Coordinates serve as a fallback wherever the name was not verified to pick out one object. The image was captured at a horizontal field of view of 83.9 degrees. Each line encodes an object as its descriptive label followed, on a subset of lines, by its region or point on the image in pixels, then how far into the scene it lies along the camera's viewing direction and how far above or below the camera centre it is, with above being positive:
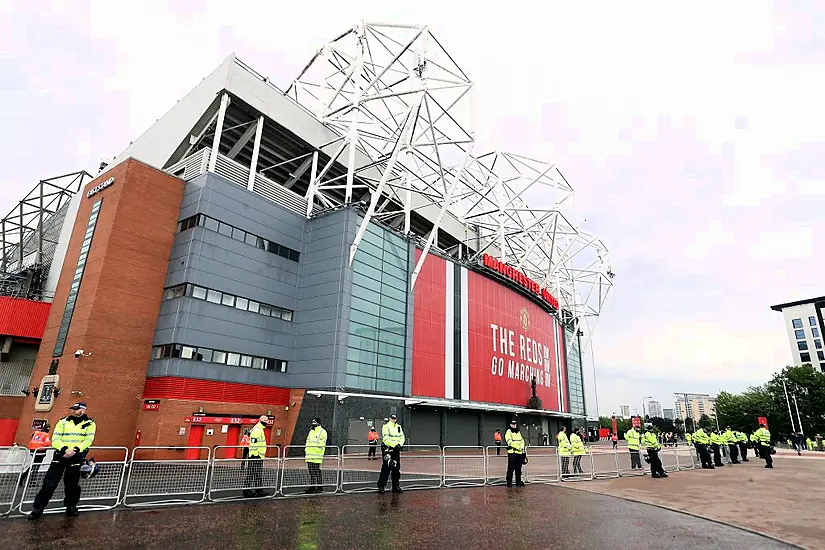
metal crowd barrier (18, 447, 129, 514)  9.54 -1.62
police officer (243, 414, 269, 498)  11.28 -1.03
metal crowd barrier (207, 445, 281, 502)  11.20 -1.39
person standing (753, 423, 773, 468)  22.88 -0.51
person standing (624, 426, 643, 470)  19.22 -0.67
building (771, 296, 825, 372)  105.25 +23.10
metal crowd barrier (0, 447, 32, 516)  9.30 -1.64
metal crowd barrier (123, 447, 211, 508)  10.32 -1.48
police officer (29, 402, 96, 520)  8.48 -0.83
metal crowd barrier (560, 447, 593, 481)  17.02 -1.61
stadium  25.25 +8.19
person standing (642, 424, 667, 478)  17.25 -0.88
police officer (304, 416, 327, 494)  12.31 -0.92
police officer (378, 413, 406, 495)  12.42 -0.78
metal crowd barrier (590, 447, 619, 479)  18.31 -1.65
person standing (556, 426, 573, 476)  17.09 -0.83
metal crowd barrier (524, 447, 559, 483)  16.34 -1.76
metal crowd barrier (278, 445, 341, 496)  12.38 -1.57
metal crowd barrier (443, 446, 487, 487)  14.99 -1.48
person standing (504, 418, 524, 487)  14.25 -0.77
